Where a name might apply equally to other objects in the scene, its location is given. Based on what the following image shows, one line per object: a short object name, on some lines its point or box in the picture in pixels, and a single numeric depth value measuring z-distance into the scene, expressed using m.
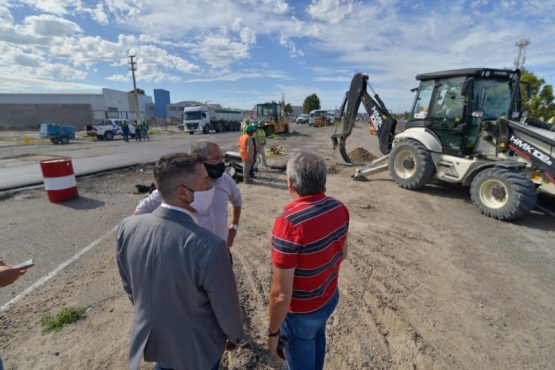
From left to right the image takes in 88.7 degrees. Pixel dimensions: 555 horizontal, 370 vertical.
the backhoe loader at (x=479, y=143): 5.44
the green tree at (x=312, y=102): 79.44
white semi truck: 32.22
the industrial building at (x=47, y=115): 39.62
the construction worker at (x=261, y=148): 11.25
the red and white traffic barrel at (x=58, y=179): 6.19
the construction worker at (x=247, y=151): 8.30
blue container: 21.25
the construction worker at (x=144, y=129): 25.55
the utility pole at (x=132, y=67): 40.58
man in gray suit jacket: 1.39
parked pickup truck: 25.58
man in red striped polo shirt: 1.58
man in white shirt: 2.46
